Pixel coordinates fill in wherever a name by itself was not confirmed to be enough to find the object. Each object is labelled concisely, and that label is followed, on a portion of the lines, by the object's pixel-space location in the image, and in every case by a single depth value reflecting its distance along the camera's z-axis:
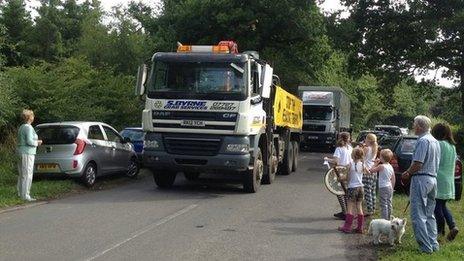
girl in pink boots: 9.41
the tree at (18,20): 43.03
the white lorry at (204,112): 12.99
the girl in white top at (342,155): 10.47
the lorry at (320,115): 31.61
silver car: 13.84
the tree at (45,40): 44.19
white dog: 8.13
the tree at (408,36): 27.37
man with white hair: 7.75
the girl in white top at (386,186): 9.39
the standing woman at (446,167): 8.34
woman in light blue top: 12.06
